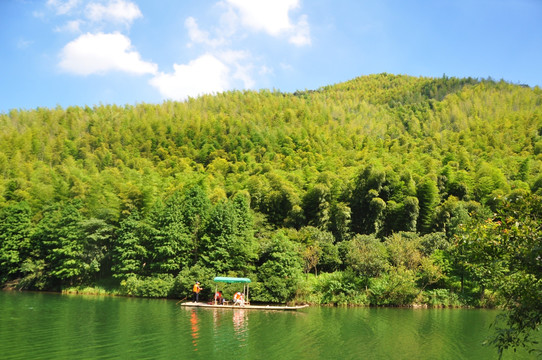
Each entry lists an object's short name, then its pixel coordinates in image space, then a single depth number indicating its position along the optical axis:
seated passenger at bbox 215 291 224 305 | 32.47
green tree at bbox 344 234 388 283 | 36.62
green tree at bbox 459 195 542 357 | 8.25
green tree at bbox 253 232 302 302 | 34.03
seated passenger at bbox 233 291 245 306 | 31.14
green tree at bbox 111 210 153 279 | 40.03
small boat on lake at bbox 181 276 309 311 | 29.97
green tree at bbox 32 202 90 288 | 41.06
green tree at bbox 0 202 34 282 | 42.94
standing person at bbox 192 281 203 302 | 33.31
